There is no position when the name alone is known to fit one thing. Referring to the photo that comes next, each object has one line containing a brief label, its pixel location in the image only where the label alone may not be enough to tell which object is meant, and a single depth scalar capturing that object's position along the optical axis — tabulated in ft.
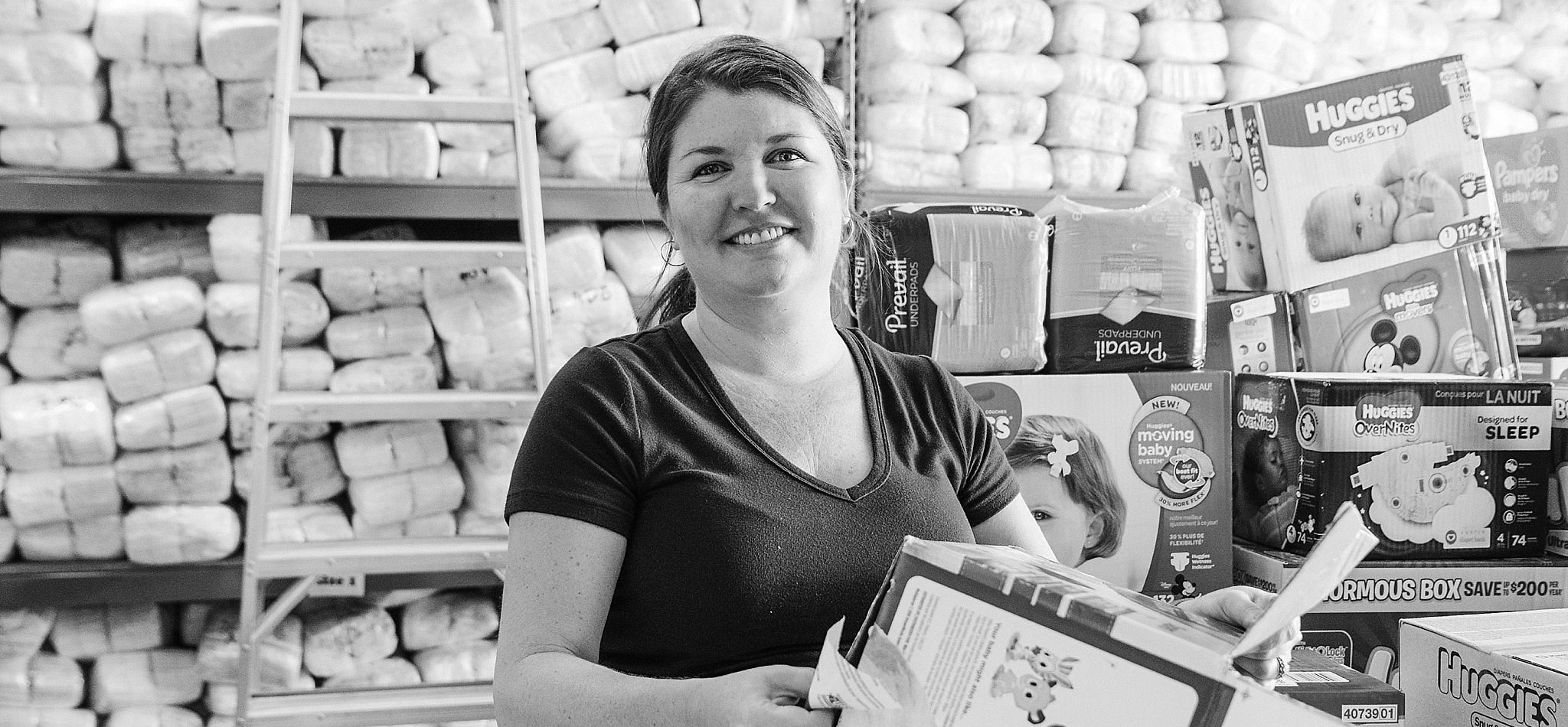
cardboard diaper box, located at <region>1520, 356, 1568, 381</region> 6.54
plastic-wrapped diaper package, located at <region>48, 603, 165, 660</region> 6.82
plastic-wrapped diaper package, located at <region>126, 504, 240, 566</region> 6.57
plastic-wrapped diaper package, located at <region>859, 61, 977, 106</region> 7.47
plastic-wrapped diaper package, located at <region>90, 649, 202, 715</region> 6.84
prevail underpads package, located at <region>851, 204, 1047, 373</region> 5.70
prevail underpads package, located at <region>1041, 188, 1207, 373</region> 5.83
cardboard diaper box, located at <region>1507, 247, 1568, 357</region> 6.68
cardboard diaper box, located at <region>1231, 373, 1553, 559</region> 5.48
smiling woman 3.18
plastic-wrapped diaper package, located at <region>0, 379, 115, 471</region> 6.45
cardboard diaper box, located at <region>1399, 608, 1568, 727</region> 3.06
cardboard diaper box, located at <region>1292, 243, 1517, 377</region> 6.08
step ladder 6.06
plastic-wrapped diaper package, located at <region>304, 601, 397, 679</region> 6.95
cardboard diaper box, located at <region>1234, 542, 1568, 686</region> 5.43
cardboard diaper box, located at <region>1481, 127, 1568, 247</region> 6.66
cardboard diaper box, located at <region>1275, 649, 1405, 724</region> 4.08
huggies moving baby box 5.76
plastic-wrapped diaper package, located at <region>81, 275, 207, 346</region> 6.50
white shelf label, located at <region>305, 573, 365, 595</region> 6.77
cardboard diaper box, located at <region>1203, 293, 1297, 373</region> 6.34
